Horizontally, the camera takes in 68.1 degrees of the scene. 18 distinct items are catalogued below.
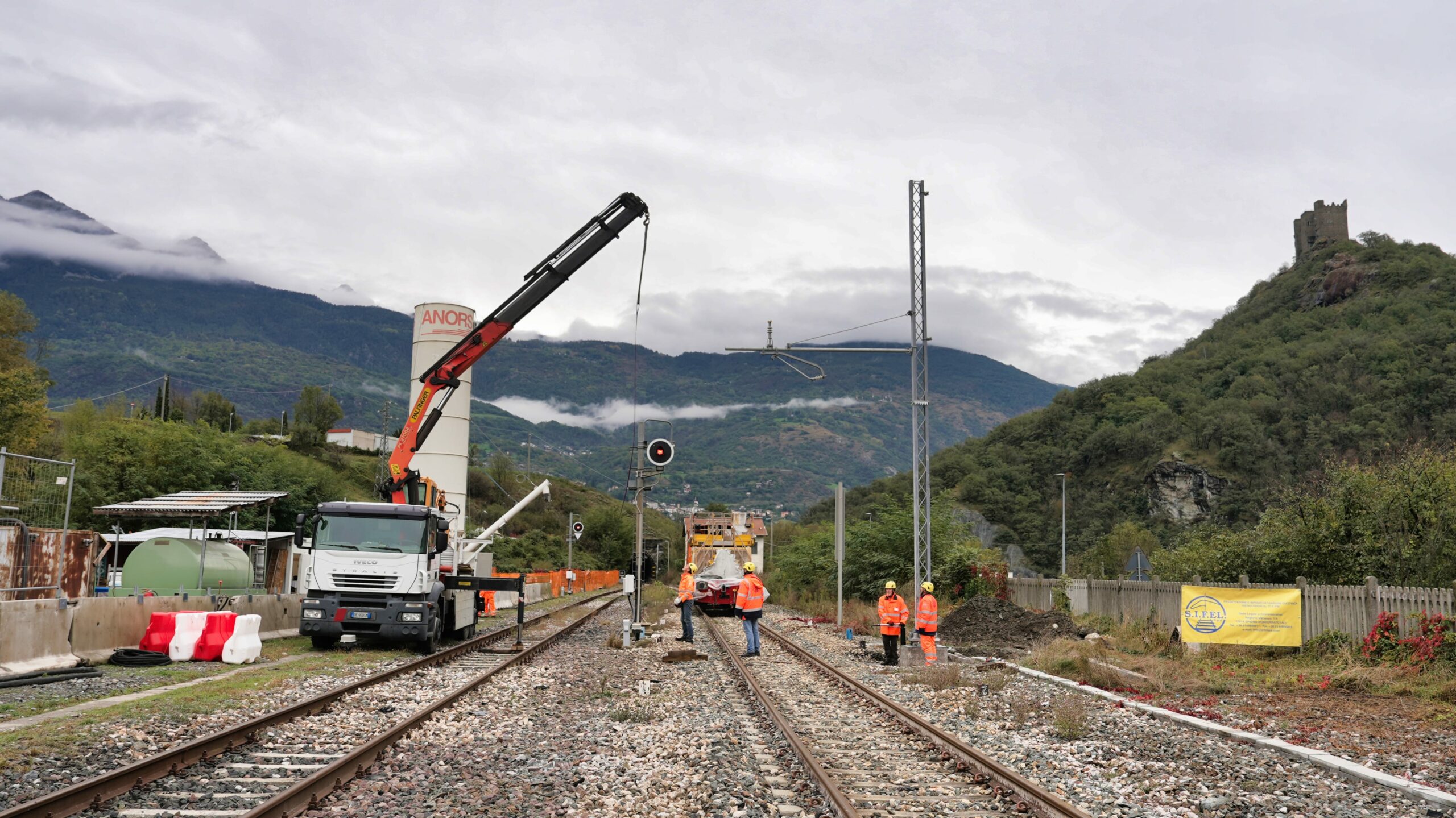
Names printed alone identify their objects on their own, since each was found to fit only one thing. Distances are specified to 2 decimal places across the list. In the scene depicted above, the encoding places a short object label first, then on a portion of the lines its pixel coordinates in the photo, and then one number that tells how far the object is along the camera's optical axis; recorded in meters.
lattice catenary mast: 22.14
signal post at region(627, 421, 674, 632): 23.20
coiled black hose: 16.08
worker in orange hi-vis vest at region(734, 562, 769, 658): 20.41
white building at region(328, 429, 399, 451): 145.38
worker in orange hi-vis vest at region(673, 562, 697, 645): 23.14
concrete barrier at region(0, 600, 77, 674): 13.93
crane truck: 19.25
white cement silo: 51.88
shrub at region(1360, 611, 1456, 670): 15.15
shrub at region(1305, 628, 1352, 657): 17.25
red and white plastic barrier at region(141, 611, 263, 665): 17.36
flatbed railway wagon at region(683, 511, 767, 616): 37.00
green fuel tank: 26.50
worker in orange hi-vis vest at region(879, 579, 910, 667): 19.69
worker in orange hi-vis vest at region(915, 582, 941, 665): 19.25
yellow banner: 18.23
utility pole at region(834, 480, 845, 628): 27.89
